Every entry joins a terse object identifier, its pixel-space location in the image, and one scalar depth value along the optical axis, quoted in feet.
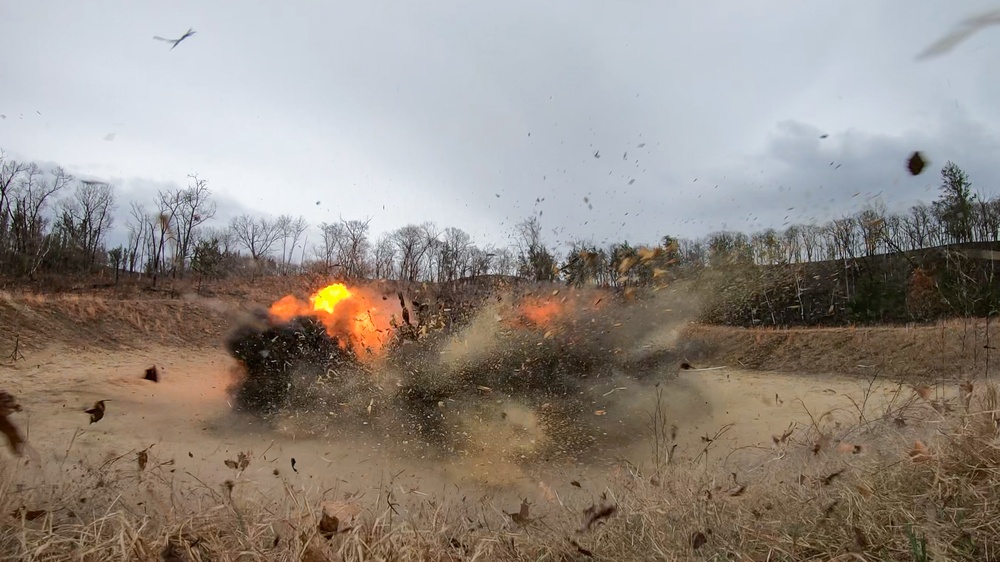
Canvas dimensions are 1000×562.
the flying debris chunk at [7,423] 10.25
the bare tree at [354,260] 69.25
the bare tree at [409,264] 71.44
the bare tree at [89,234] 126.00
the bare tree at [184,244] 126.82
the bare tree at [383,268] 72.46
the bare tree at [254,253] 151.49
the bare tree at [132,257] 134.38
